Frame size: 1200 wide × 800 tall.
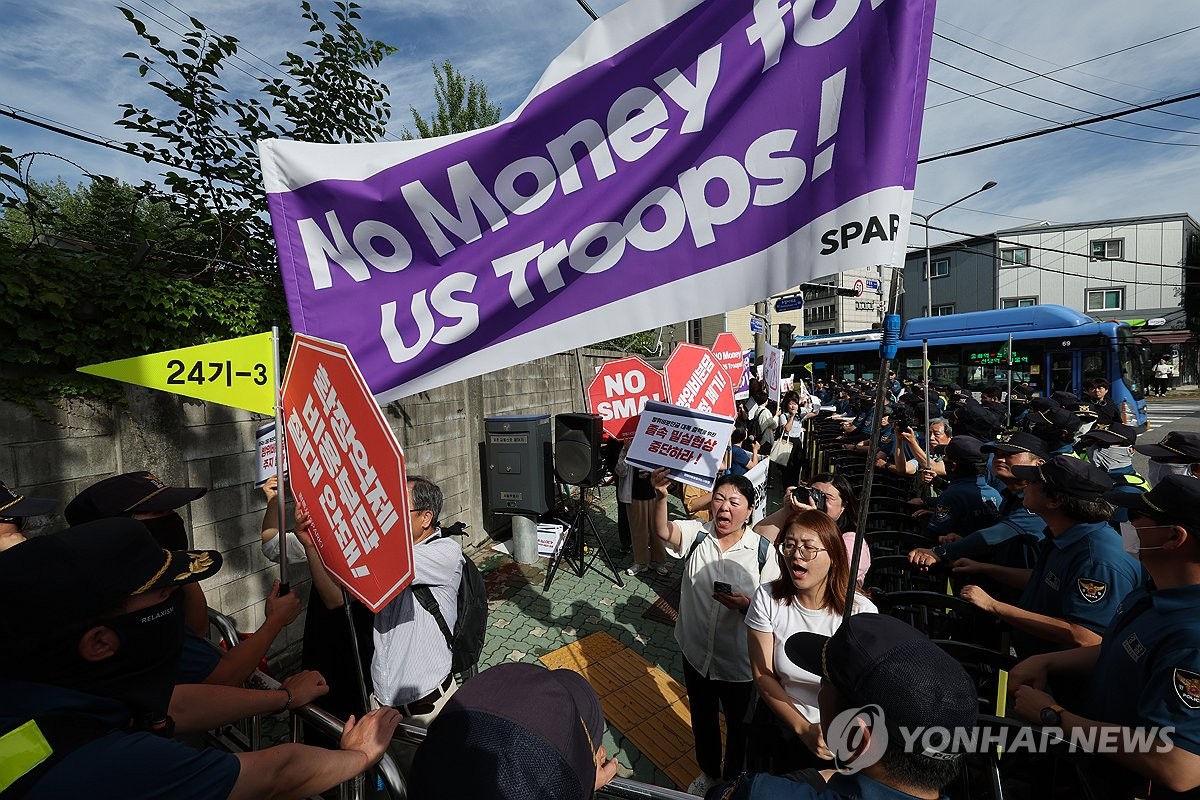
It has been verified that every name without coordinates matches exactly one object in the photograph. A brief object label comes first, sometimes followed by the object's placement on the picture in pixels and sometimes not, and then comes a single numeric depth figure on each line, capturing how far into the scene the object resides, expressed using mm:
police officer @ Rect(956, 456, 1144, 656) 2404
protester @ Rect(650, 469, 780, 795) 2762
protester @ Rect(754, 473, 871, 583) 3586
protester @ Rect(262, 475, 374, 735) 2314
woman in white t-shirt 2219
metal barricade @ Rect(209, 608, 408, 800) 1624
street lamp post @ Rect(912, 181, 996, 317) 18727
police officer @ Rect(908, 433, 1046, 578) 3305
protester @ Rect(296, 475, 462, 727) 2188
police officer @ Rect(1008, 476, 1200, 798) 1618
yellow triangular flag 2564
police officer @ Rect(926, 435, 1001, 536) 4043
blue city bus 12344
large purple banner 1579
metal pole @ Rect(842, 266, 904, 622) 1286
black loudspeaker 6129
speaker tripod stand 5746
